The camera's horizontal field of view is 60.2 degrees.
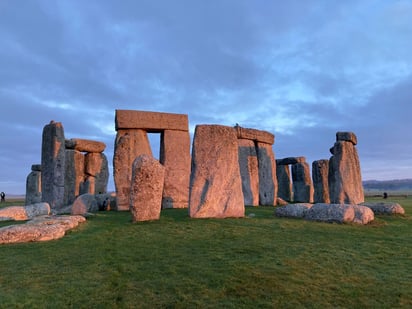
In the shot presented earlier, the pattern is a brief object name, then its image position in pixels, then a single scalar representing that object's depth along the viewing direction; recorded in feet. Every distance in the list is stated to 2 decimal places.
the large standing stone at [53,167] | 46.91
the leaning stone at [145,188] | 29.78
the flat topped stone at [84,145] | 63.87
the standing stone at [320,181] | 66.28
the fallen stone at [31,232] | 22.88
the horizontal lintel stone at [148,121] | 49.55
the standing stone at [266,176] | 57.72
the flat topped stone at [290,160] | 75.21
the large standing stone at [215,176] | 31.58
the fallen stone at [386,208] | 36.47
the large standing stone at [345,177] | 43.11
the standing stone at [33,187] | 71.67
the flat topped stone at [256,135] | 56.65
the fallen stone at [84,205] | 40.89
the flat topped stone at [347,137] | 45.93
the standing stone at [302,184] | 73.56
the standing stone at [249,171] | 53.62
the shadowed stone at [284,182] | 74.59
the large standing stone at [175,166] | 48.52
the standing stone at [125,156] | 48.14
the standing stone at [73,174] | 59.72
